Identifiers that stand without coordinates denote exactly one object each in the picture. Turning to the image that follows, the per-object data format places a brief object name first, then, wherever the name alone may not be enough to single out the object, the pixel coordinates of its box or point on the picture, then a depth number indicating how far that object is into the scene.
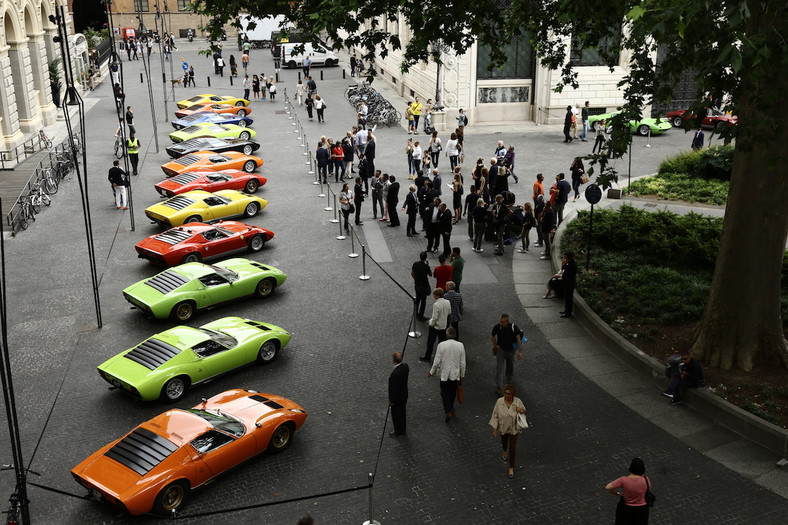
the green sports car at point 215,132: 30.86
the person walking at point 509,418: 10.24
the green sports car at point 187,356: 12.16
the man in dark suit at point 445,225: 18.70
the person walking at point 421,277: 15.16
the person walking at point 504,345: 12.38
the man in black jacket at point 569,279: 15.40
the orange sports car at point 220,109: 36.78
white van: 54.87
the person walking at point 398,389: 11.09
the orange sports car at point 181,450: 9.48
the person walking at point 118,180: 22.69
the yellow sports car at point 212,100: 38.22
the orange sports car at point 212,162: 26.08
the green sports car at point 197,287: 15.26
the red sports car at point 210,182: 23.83
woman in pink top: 8.60
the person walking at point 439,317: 13.40
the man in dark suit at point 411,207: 20.23
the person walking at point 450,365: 11.51
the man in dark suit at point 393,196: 21.22
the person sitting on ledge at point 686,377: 12.05
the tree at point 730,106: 9.55
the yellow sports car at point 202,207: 20.89
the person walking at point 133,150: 27.03
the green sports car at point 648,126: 33.68
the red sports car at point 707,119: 33.66
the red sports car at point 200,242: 17.98
